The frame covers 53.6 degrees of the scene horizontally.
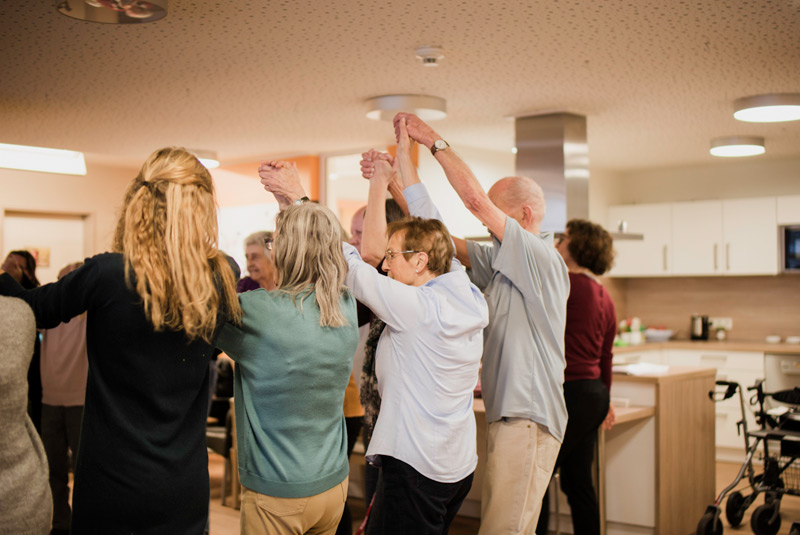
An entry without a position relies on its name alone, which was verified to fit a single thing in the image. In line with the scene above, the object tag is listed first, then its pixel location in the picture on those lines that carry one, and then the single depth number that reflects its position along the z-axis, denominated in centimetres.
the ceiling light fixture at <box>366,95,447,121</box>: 446
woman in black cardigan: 155
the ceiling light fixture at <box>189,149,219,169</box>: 620
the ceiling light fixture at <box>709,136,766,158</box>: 571
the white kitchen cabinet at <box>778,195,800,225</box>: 662
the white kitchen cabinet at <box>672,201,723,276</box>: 700
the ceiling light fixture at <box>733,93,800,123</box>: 437
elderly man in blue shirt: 239
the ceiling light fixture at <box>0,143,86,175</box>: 569
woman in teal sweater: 180
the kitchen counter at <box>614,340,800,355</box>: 634
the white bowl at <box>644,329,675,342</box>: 721
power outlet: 729
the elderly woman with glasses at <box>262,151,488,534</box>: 196
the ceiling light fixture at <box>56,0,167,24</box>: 276
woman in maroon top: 336
